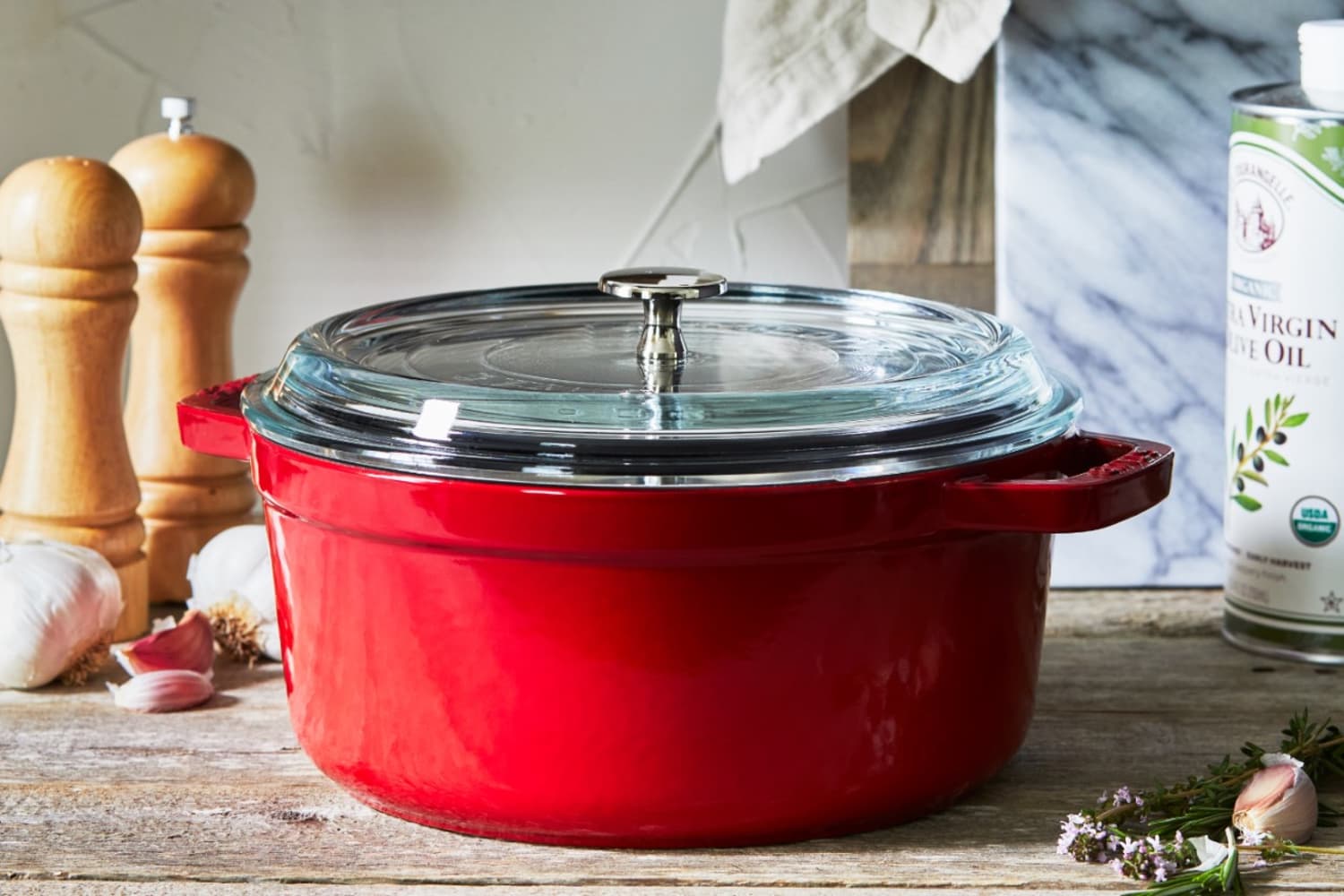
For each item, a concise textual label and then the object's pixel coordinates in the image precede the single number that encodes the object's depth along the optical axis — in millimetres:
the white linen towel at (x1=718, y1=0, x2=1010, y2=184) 1271
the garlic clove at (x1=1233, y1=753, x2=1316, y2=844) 1033
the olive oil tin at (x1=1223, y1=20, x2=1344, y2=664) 1145
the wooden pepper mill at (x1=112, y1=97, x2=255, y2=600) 1249
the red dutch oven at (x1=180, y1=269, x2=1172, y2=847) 988
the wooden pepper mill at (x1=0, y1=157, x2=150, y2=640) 1172
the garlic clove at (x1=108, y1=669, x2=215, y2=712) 1156
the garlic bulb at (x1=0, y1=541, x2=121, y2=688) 1158
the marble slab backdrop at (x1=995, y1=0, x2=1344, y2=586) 1251
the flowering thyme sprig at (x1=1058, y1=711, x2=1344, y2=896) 1010
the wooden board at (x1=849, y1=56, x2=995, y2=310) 1334
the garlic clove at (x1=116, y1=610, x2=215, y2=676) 1166
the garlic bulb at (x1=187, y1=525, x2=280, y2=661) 1212
